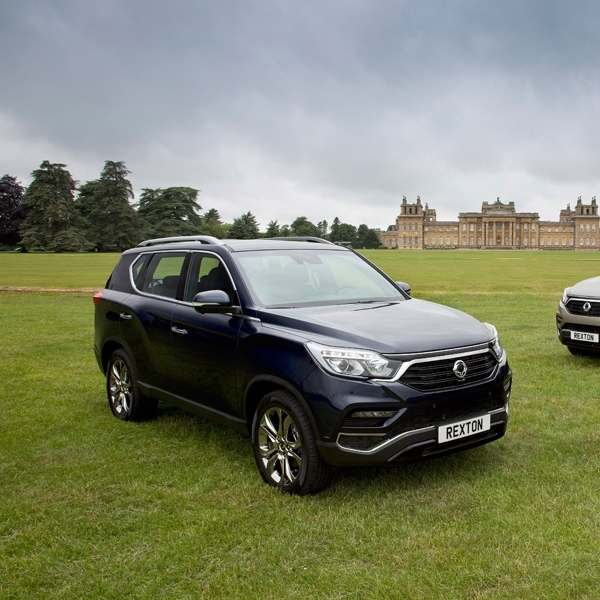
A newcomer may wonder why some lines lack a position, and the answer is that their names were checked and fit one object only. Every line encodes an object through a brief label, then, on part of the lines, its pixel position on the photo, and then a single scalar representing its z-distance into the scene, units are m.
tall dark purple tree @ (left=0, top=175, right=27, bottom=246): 100.56
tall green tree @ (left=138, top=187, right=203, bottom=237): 108.16
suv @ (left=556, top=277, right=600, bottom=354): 8.72
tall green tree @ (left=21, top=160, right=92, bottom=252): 94.38
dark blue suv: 4.29
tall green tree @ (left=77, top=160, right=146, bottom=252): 101.62
